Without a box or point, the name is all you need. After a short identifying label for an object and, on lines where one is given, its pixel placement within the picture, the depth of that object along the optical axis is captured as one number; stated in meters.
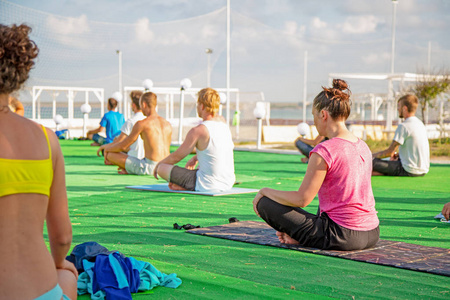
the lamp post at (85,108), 23.00
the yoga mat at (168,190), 7.53
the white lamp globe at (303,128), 15.30
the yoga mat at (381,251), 4.05
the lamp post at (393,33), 27.27
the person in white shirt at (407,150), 9.73
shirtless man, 9.37
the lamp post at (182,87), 17.50
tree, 20.56
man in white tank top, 7.33
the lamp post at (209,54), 30.62
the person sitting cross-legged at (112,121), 14.22
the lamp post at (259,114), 17.38
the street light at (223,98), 19.38
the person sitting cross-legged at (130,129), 10.45
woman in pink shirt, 4.25
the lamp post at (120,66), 30.49
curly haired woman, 1.83
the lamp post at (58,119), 24.22
